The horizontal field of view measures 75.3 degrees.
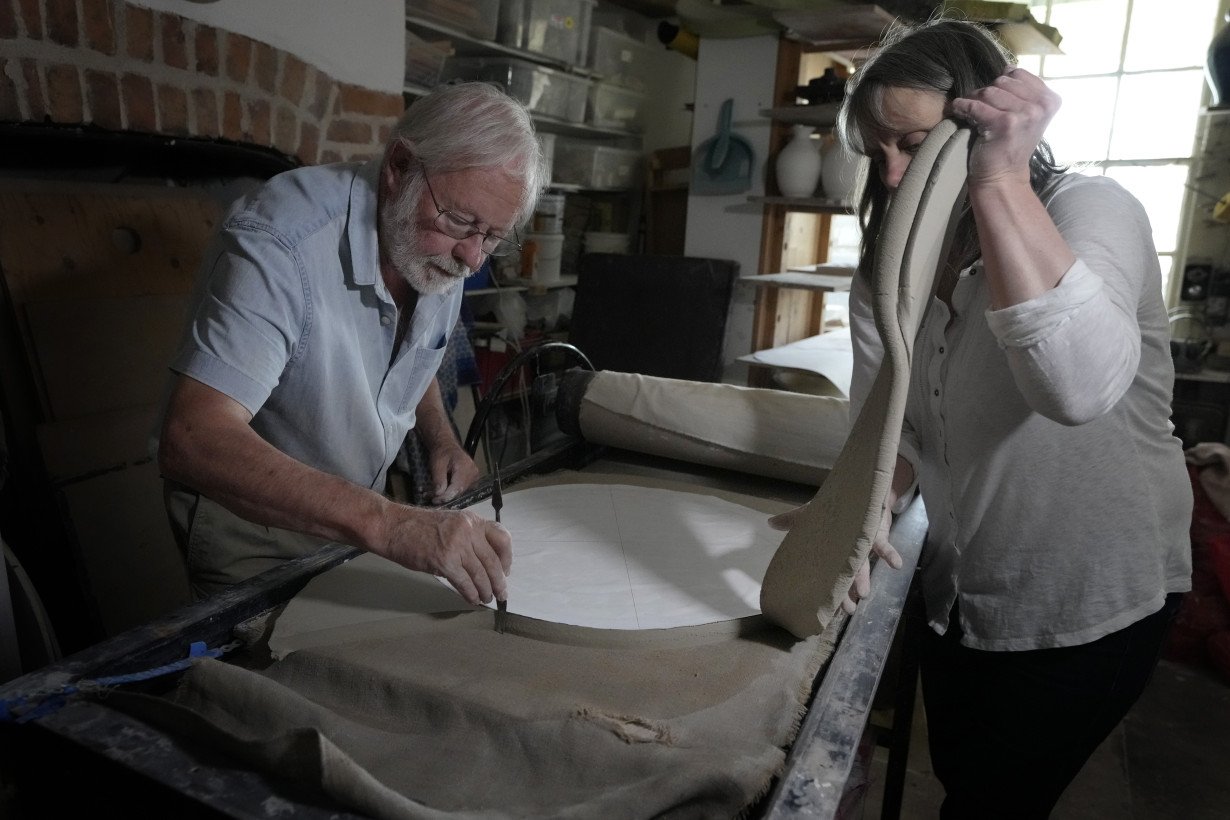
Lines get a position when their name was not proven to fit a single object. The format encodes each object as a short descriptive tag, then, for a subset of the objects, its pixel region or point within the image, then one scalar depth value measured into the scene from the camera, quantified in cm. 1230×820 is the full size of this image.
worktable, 56
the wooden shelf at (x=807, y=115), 294
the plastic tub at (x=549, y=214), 359
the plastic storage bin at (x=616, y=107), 395
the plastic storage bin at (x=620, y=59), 382
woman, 75
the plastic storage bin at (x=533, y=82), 331
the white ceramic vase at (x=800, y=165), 305
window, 312
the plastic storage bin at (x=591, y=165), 387
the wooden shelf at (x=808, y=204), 305
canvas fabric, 59
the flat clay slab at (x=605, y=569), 90
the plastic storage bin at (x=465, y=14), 293
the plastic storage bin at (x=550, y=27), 330
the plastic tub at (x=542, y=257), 361
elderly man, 89
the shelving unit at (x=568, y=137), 311
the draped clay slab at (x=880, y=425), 70
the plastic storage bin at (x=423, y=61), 286
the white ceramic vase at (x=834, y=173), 290
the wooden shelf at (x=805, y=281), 294
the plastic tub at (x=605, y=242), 401
